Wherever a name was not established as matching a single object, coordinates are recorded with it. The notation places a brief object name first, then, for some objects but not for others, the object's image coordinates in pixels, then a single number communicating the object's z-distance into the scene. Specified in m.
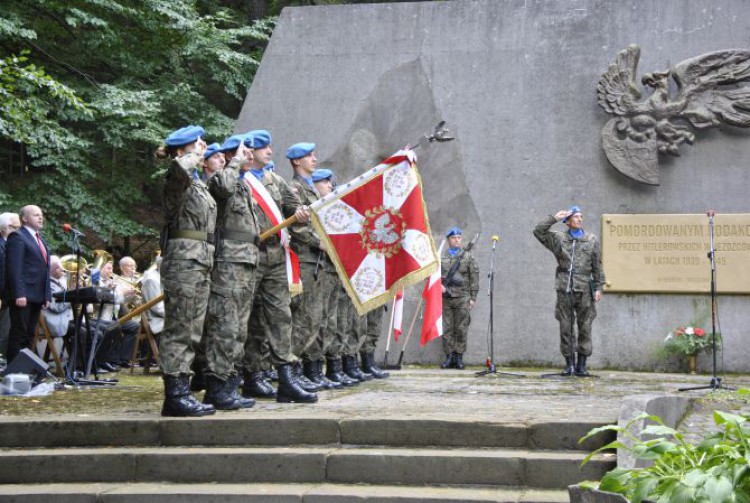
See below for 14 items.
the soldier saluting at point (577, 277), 11.12
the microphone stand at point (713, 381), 8.83
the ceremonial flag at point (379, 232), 7.42
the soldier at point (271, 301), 6.89
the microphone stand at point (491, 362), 10.79
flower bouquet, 11.88
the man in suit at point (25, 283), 8.95
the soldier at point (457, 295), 12.78
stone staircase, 5.08
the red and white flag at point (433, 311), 11.77
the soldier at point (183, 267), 5.95
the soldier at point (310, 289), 7.89
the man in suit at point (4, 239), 9.11
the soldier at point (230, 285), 6.41
